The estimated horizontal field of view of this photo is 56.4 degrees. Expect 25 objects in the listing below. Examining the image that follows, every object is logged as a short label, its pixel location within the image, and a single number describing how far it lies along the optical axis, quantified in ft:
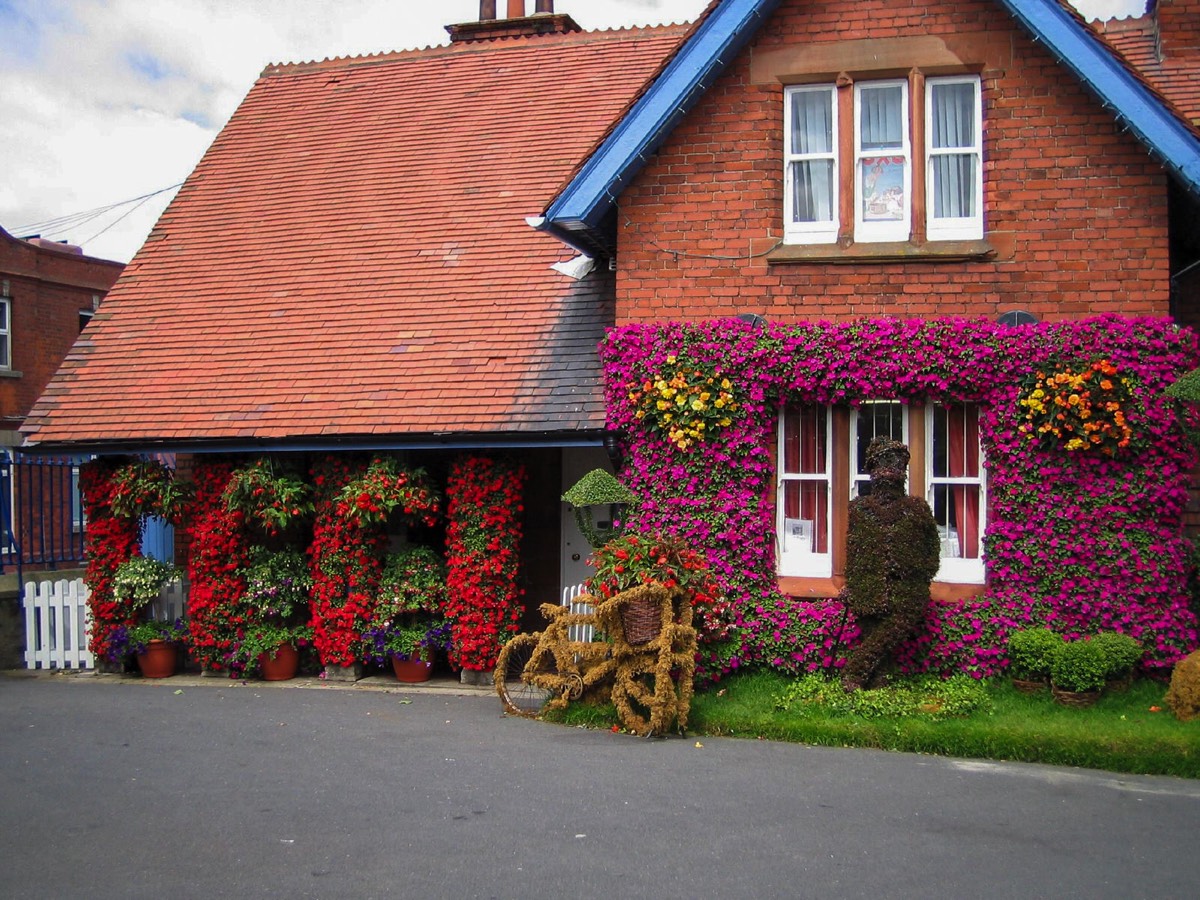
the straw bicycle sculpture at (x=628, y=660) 29.48
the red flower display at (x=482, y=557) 36.76
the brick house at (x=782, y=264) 32.65
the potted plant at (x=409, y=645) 37.45
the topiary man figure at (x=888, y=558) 30.30
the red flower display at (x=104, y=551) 40.63
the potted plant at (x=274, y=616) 38.58
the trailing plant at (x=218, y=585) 39.27
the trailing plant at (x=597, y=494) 31.83
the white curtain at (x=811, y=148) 35.17
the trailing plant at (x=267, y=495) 38.06
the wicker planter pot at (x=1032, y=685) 30.55
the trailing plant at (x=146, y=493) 39.73
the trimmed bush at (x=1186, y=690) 28.02
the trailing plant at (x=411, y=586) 37.47
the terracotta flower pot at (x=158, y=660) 40.27
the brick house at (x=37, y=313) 80.02
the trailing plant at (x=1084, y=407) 30.76
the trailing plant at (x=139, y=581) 39.60
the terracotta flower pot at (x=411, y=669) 37.78
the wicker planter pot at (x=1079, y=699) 29.58
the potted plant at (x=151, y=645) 40.04
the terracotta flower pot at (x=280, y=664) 38.88
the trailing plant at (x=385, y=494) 36.70
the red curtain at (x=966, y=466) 33.24
